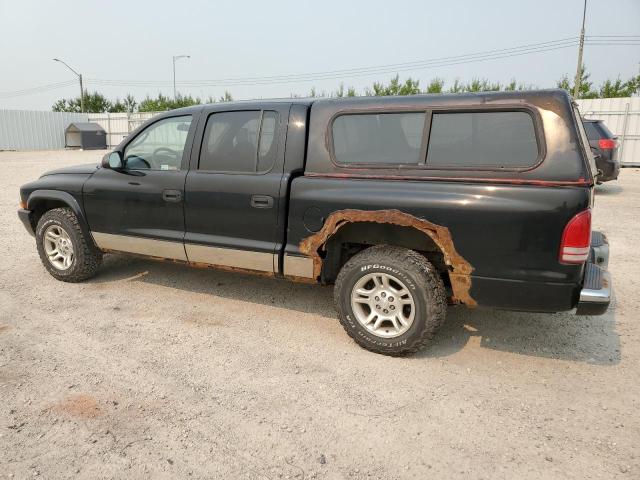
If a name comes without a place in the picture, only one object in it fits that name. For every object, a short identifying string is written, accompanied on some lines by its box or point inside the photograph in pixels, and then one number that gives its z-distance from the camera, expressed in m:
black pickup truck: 2.96
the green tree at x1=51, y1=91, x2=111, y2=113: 58.09
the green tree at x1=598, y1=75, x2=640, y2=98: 32.94
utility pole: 23.04
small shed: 32.72
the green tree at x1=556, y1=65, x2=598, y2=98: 31.95
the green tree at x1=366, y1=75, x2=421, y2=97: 32.67
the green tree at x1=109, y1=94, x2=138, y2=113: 61.06
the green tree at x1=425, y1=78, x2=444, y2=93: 30.77
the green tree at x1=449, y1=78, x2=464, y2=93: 32.49
